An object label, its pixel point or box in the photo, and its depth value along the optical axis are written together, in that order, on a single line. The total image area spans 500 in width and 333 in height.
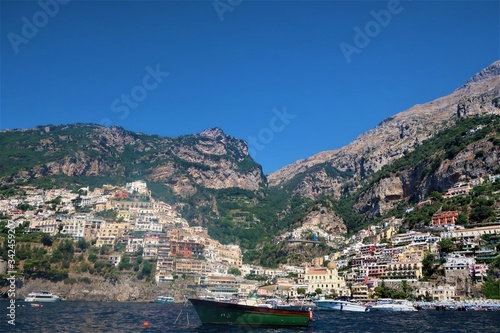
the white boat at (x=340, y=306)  66.84
